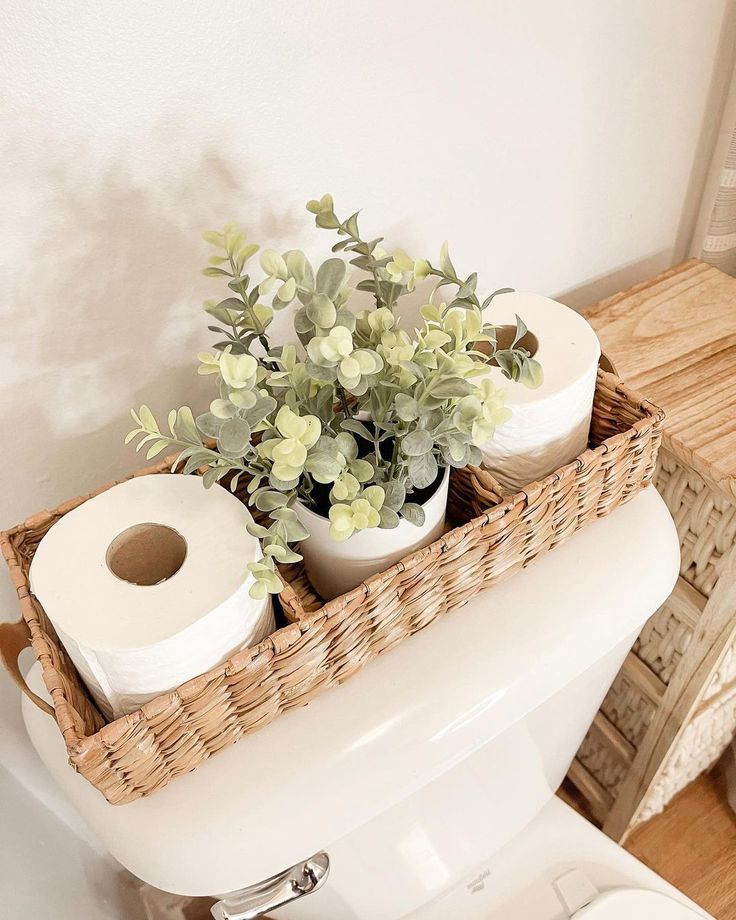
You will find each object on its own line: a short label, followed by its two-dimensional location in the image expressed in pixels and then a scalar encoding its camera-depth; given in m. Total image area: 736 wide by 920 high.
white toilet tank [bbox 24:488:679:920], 0.47
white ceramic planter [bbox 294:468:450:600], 0.48
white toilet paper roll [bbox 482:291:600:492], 0.52
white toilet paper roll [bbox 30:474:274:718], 0.41
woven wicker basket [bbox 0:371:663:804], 0.42
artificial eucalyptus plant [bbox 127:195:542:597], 0.39
